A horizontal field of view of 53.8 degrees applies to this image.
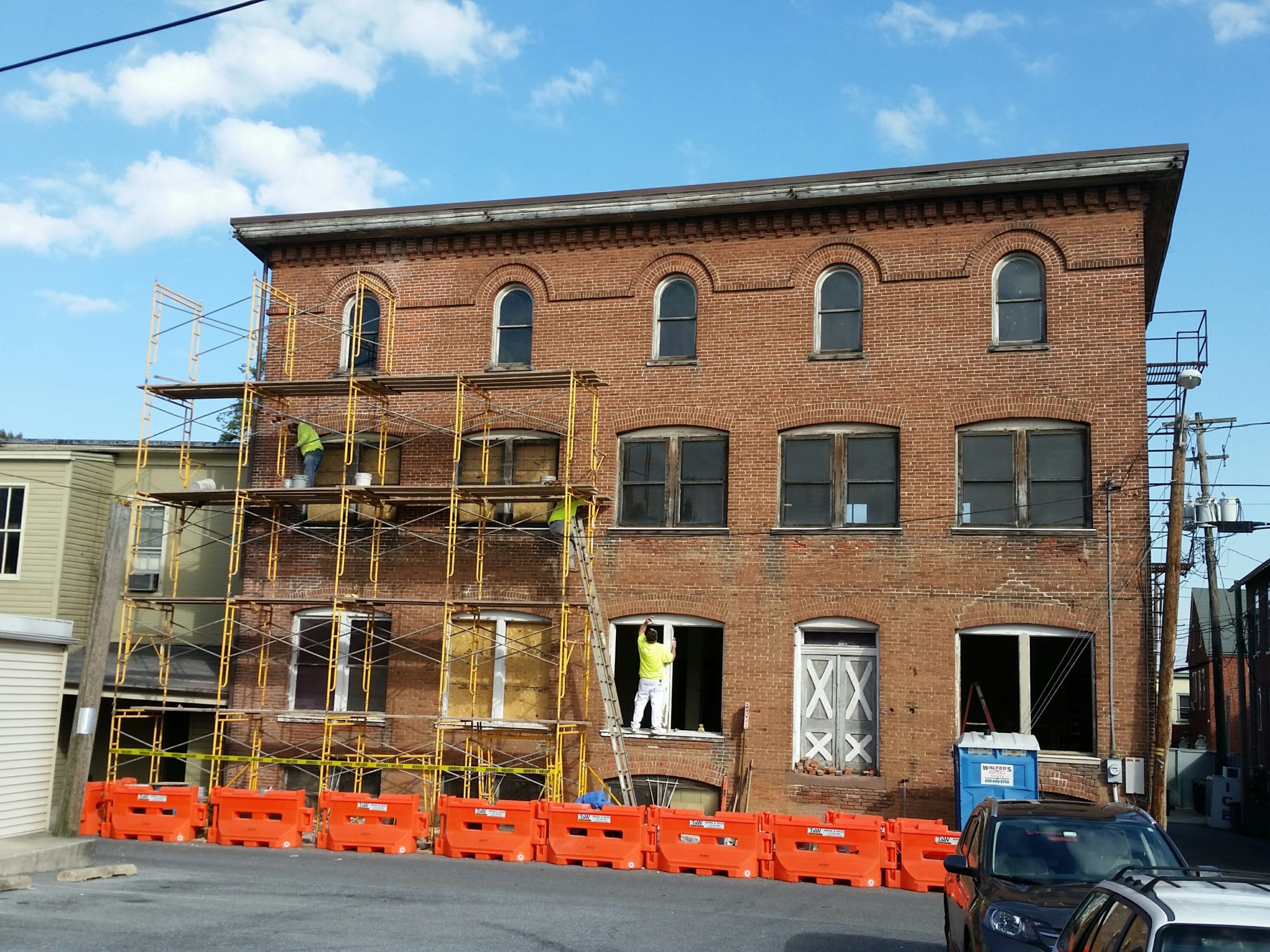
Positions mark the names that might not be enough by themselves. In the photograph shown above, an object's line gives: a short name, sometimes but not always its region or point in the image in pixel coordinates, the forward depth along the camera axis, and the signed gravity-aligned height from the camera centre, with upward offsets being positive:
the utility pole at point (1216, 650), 31.14 +1.86
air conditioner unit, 24.75 +1.98
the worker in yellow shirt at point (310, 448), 22.20 +4.22
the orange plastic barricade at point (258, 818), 18.06 -1.87
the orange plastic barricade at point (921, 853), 15.45 -1.74
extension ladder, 19.64 +0.56
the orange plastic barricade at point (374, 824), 17.67 -1.84
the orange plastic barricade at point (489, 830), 17.02 -1.81
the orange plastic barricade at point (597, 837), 16.47 -1.79
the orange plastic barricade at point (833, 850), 15.66 -1.77
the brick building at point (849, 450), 19.12 +4.13
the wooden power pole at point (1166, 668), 17.42 +0.70
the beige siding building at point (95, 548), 24.12 +2.64
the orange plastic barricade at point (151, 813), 18.77 -1.92
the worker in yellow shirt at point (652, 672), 19.88 +0.45
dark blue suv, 8.79 -1.06
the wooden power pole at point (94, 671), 17.61 +0.17
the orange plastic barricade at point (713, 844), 16.06 -1.78
